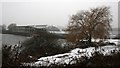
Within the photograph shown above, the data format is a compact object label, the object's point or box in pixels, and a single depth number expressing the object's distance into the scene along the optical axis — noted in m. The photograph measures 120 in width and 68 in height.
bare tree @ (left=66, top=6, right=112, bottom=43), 18.71
